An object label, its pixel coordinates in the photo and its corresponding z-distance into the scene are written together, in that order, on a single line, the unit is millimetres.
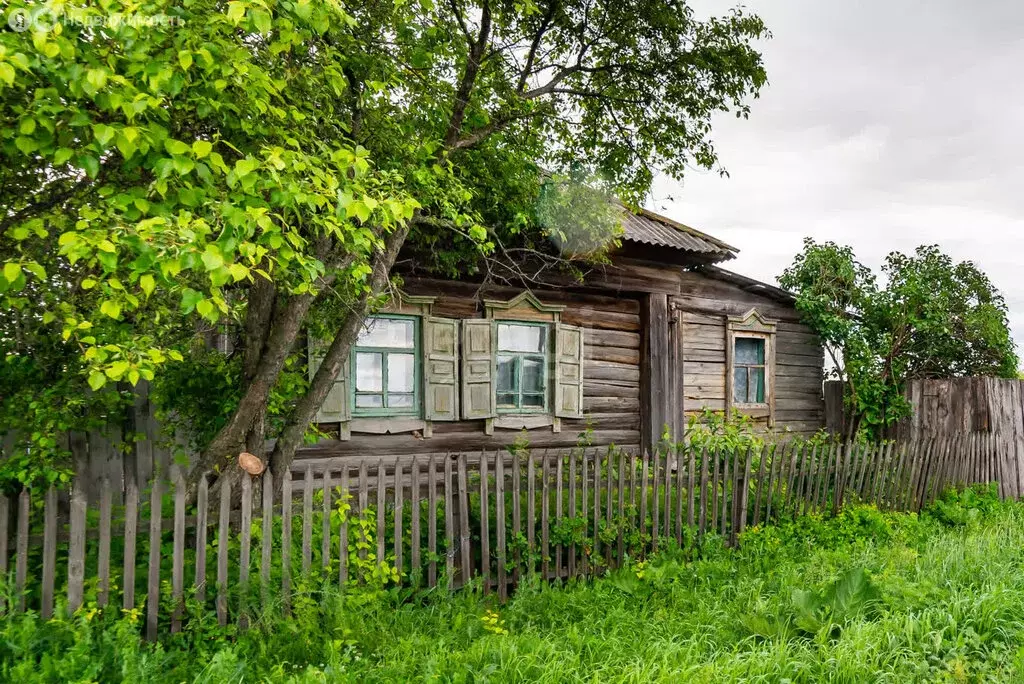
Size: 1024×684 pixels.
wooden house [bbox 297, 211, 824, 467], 8531
